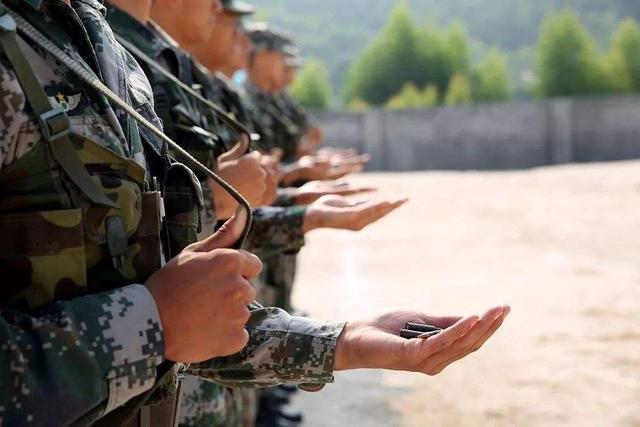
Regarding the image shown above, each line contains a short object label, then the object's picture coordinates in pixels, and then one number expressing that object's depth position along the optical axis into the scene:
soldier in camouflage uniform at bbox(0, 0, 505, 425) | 1.09
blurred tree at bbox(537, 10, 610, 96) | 33.56
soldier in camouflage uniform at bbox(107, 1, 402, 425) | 2.28
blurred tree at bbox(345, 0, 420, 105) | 40.56
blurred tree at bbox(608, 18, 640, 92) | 33.56
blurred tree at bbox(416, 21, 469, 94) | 40.41
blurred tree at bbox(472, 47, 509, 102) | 39.62
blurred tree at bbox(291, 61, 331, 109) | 38.81
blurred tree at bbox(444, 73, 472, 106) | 33.94
